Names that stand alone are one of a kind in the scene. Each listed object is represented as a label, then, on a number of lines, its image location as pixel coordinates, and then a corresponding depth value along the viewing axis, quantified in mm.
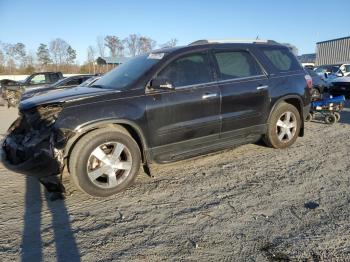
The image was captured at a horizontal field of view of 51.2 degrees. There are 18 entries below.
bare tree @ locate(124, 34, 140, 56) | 67938
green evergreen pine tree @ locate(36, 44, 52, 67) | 69250
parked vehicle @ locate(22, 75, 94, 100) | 14148
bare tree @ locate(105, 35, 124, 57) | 67688
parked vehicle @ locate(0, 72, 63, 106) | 18141
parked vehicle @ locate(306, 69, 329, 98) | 10520
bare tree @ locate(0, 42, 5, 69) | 61194
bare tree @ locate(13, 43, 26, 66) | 65625
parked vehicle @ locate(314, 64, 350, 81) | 19645
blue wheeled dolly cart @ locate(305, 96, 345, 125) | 8930
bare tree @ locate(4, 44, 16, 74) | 61531
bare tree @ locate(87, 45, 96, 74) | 60300
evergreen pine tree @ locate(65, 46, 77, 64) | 70681
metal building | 37281
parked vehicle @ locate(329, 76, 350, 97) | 14177
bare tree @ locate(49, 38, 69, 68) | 68750
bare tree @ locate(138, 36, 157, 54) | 67688
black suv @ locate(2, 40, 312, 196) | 4297
